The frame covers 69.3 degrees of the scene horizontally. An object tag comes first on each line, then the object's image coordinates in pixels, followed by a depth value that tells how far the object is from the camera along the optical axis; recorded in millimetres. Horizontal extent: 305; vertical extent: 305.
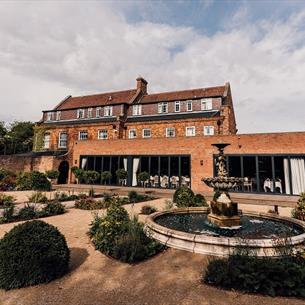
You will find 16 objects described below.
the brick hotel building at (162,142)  17328
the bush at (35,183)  18109
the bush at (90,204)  12004
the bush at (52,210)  10286
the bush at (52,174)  21547
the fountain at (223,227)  5328
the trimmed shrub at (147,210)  10797
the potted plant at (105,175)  20328
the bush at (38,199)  13352
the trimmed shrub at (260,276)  3951
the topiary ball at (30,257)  4176
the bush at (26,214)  9711
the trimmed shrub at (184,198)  11295
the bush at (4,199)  11977
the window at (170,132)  26938
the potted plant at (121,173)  19984
